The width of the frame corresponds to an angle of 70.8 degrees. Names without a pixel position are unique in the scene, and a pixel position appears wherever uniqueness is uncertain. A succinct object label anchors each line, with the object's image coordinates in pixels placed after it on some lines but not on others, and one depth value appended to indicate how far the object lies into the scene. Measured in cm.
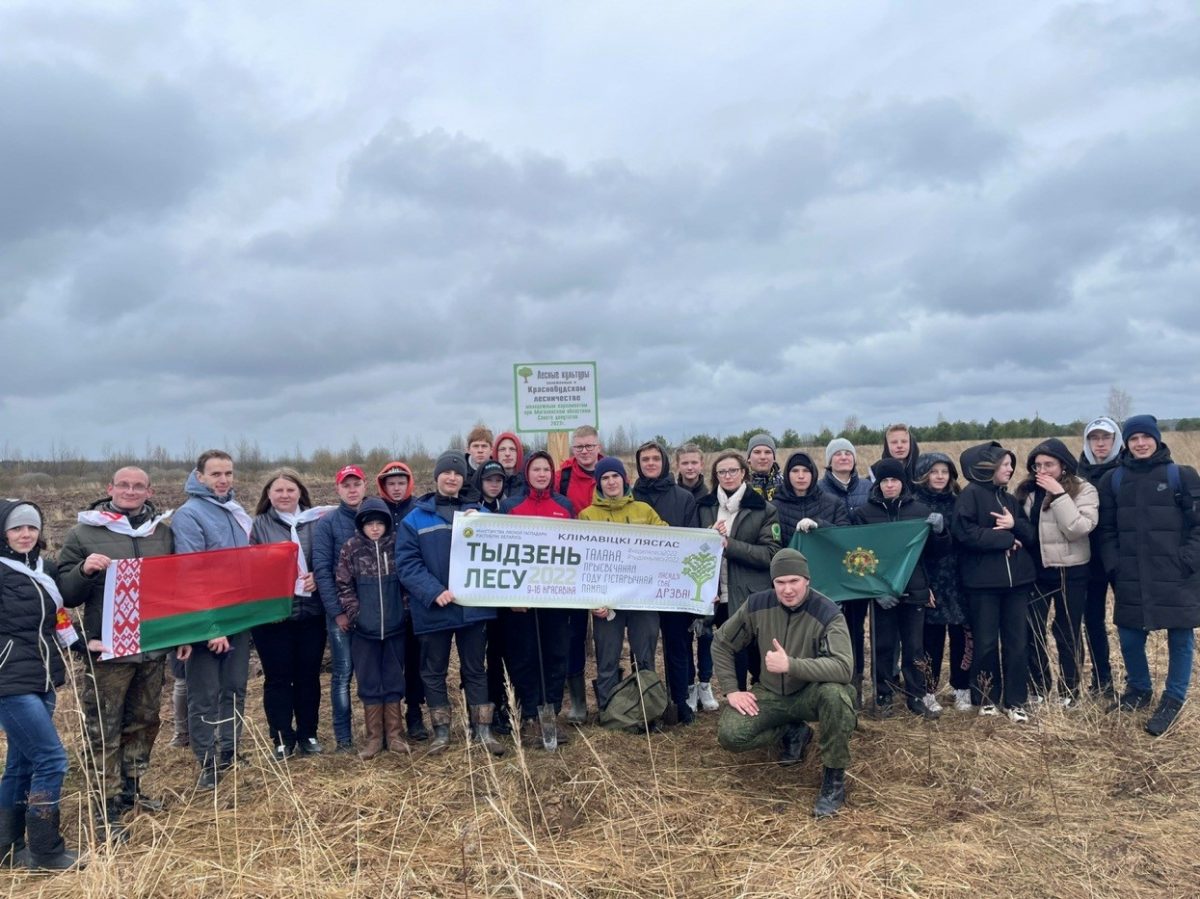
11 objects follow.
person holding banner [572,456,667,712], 745
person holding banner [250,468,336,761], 705
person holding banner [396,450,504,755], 694
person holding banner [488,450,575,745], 732
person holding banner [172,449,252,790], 641
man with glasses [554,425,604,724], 791
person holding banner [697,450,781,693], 752
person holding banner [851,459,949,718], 766
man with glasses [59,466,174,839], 575
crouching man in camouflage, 591
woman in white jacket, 733
